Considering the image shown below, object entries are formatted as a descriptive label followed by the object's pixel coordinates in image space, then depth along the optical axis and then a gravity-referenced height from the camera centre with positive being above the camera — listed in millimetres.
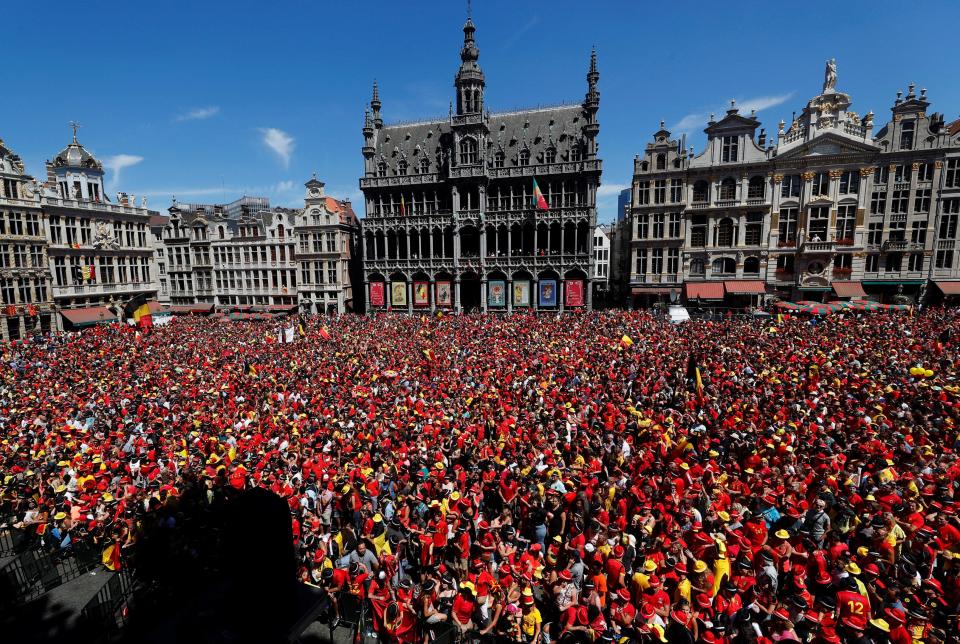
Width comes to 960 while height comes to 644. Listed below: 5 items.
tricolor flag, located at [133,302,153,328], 32019 -3230
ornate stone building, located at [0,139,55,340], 37062 +1209
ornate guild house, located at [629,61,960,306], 38062 +5336
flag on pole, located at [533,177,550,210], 43688 +6534
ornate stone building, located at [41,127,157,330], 41281 +2805
